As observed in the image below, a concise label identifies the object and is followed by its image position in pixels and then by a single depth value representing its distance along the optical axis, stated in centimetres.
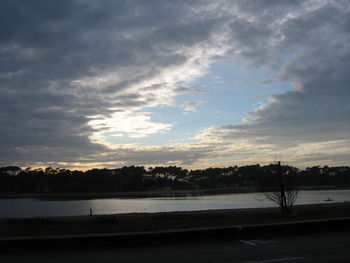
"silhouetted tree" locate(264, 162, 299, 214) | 2008
